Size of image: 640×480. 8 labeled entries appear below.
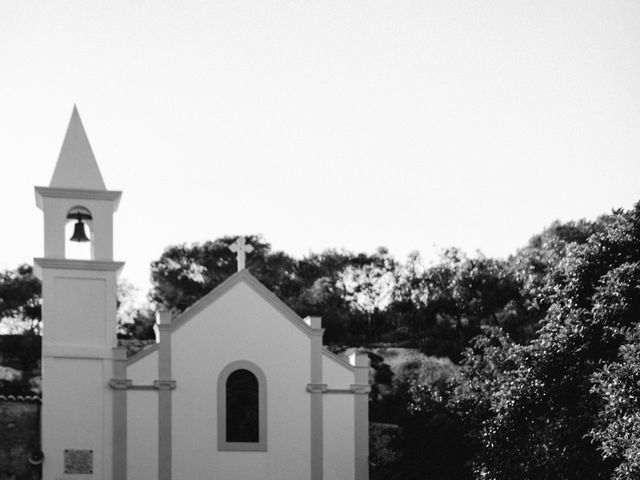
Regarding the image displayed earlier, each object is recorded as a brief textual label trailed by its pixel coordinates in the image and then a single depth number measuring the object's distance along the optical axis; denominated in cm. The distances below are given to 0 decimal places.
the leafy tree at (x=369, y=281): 5906
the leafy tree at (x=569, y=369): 2816
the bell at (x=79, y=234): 3111
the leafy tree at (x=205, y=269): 6022
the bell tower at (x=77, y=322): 2972
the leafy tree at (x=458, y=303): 4956
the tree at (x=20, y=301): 5700
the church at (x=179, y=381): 3005
